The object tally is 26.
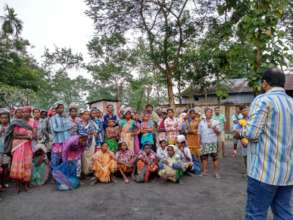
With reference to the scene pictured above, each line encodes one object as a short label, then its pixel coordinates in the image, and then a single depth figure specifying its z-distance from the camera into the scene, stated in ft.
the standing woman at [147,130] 20.08
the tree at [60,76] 77.56
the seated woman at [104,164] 17.33
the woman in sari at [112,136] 19.63
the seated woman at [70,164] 15.98
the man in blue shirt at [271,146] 6.12
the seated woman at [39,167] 17.16
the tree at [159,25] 37.37
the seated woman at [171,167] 16.98
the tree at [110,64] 66.39
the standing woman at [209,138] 18.52
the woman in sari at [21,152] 15.23
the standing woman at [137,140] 20.20
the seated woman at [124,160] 18.43
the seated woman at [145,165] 17.47
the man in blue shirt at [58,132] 17.39
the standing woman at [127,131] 20.08
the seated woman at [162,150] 17.93
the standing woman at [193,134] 20.17
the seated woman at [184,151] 18.74
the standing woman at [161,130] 20.81
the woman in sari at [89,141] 18.22
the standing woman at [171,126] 20.48
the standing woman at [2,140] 15.56
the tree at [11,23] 59.36
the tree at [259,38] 13.84
